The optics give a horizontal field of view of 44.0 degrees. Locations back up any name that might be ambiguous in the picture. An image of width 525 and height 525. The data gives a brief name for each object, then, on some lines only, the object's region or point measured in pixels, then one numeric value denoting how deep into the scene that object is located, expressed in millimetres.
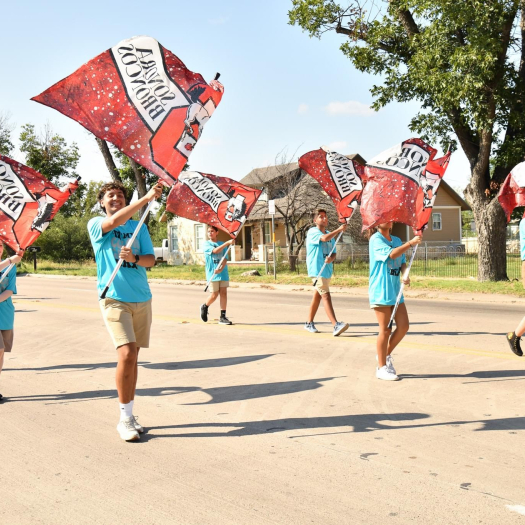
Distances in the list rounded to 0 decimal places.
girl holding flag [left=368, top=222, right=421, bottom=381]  6957
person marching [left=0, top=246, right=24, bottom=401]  6535
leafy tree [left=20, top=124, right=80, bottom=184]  46469
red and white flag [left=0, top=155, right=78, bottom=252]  7375
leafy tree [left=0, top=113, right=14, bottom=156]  52625
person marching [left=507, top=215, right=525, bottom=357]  7660
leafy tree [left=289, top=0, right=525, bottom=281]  16828
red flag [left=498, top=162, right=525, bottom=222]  7852
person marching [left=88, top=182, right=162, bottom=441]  5121
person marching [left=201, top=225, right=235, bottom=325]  11966
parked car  46875
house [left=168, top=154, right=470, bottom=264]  29984
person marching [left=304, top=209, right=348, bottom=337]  10031
